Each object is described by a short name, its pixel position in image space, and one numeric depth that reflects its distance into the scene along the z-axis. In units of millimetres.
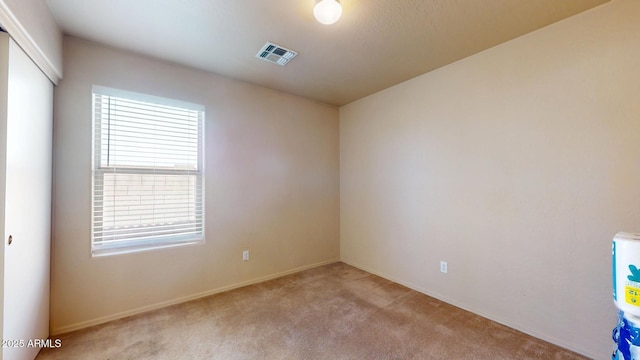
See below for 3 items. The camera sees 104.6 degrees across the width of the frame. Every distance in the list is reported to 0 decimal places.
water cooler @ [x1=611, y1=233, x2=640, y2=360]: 1105
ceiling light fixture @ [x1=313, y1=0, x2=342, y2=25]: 1663
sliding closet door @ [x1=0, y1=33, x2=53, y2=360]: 1458
